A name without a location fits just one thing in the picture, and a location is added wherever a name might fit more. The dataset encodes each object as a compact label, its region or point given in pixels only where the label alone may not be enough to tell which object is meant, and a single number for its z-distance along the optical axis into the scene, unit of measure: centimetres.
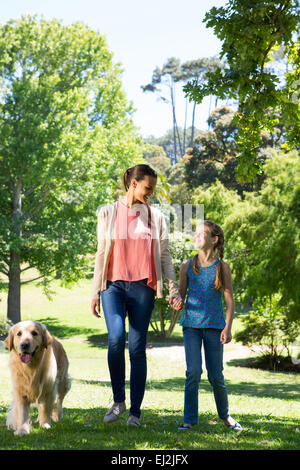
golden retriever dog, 456
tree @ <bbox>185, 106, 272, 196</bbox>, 4228
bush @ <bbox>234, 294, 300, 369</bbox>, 2083
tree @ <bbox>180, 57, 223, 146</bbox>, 6659
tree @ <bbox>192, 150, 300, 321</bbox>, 1731
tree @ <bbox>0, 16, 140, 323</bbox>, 2561
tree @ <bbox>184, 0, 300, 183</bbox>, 586
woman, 466
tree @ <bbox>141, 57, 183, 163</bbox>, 7069
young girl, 493
